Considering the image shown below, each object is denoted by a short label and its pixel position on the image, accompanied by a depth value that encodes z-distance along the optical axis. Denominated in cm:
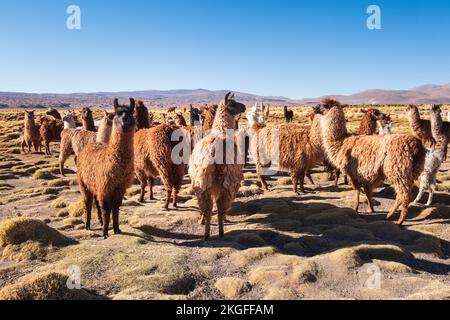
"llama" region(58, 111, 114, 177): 1030
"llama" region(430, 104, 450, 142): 1435
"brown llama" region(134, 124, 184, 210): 850
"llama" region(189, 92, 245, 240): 630
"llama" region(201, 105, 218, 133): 941
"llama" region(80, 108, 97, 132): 1459
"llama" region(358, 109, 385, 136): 1170
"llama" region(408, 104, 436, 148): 1380
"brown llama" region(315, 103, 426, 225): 700
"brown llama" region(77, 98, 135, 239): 644
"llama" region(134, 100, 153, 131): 1068
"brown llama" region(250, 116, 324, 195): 984
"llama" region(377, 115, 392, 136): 1255
